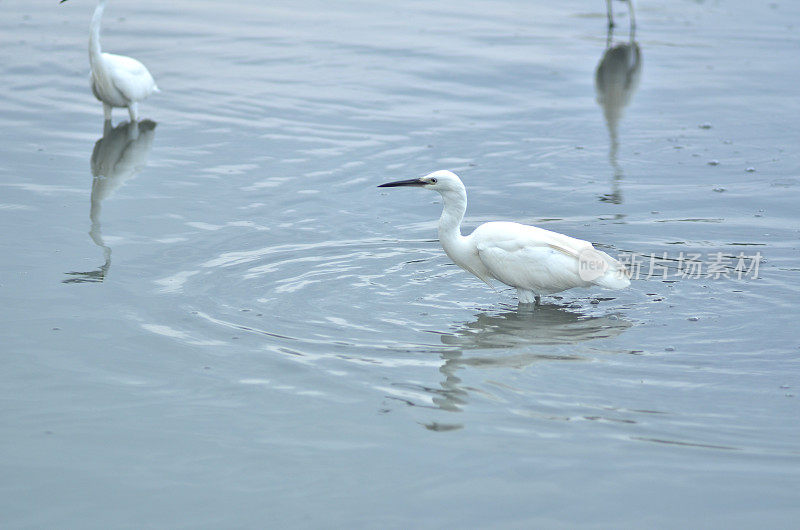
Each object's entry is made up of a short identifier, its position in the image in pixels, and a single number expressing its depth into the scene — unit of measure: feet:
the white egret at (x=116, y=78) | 40.47
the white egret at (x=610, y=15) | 61.11
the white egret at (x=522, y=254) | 25.99
